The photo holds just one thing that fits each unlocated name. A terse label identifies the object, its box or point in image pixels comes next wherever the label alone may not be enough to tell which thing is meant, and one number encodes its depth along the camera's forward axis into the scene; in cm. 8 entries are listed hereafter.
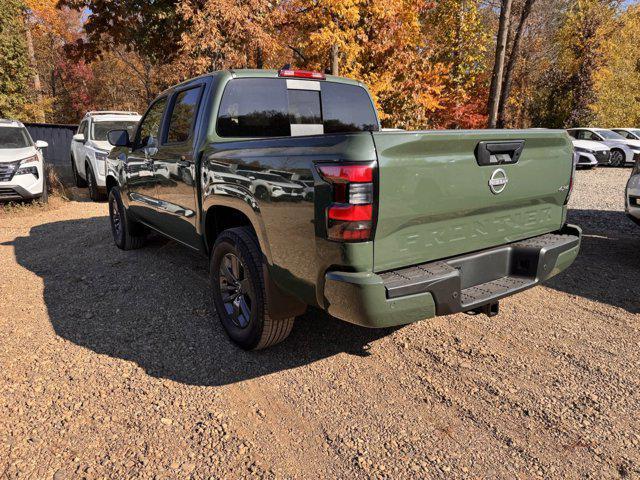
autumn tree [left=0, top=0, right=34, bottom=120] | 1977
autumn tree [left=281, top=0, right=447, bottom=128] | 1383
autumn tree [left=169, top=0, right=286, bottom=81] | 1198
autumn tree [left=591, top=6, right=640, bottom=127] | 2422
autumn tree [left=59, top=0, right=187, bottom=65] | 1373
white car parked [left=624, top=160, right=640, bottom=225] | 533
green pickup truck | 231
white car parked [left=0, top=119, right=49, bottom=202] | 856
